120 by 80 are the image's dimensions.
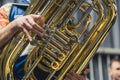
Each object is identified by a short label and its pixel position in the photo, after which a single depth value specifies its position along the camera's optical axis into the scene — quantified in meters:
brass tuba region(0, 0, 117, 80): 2.38
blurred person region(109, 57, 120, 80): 3.34
